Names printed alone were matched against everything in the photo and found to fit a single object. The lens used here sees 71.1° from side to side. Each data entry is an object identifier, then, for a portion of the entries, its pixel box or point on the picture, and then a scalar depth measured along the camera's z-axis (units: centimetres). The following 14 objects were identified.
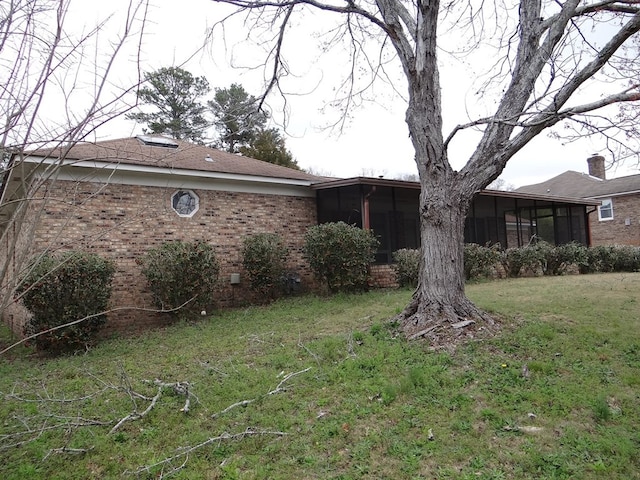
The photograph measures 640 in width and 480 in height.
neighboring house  2306
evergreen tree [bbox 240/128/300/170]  2547
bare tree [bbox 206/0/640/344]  629
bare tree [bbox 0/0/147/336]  234
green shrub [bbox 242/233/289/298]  1035
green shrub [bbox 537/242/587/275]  1527
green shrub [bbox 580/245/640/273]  1605
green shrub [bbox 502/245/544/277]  1456
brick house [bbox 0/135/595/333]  922
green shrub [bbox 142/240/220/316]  877
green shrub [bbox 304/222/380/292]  1019
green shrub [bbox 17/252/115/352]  718
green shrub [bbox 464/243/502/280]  1340
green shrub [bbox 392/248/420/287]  1190
